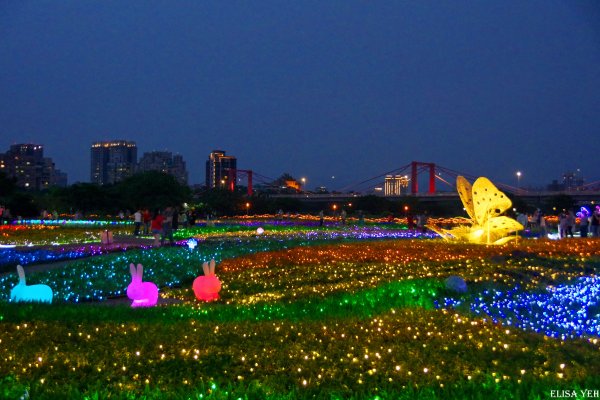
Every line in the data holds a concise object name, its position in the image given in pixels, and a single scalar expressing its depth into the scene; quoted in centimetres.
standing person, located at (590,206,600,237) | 3256
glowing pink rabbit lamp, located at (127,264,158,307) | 1195
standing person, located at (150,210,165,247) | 2560
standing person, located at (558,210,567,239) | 3331
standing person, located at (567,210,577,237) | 3381
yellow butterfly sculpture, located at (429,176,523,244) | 2475
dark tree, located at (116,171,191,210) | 7325
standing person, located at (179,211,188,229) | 4364
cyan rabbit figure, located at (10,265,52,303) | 1134
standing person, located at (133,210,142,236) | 3453
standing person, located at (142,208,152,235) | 3666
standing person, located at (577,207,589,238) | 3284
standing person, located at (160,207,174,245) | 2603
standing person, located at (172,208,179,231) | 3429
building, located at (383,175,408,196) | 11325
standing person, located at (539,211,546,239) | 3548
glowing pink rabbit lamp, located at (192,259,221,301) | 1270
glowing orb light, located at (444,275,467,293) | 1184
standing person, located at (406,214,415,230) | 4234
